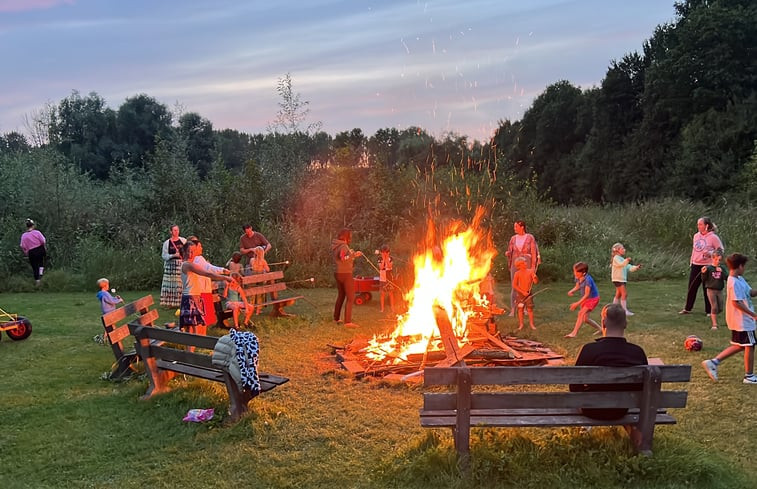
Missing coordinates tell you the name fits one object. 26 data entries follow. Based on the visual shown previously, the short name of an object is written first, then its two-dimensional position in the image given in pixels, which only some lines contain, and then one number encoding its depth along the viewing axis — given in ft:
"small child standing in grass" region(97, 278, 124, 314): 28.48
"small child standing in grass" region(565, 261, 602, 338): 30.30
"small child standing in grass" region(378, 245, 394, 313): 41.81
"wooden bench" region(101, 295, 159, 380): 24.16
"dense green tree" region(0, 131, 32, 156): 80.63
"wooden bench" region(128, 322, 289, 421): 19.34
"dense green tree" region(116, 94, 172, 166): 142.92
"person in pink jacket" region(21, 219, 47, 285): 52.95
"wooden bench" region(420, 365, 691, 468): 14.90
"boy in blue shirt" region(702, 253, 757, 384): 21.99
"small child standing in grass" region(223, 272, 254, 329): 33.76
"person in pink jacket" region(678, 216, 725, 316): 34.19
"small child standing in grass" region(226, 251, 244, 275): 37.37
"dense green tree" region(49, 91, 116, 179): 134.41
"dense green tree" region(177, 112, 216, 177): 127.13
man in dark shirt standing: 40.55
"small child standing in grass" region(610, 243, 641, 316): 33.63
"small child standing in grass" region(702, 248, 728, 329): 32.22
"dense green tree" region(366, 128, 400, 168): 67.21
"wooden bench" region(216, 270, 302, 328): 35.12
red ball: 27.68
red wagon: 42.70
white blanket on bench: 18.75
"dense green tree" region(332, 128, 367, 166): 68.95
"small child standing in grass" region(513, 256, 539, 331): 33.32
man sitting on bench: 15.60
